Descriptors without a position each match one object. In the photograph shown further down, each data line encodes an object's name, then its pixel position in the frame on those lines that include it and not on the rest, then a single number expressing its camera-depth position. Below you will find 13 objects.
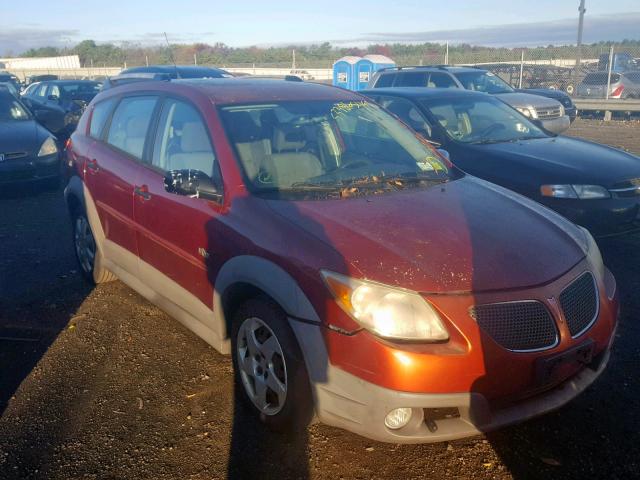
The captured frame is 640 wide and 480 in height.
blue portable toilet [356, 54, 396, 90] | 23.83
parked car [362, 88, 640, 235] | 5.34
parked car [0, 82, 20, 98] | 10.11
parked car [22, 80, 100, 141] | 15.20
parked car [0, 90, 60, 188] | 8.41
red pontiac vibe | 2.52
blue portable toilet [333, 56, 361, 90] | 24.23
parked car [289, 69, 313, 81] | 28.02
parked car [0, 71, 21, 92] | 23.80
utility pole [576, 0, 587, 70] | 21.67
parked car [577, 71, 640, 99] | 19.73
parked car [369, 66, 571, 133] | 13.04
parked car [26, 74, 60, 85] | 26.90
